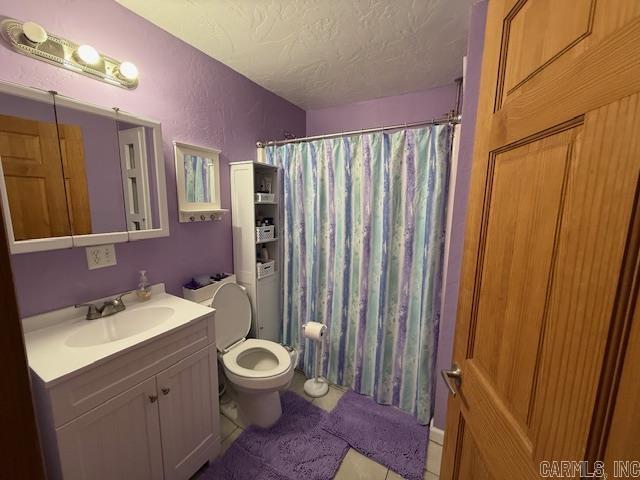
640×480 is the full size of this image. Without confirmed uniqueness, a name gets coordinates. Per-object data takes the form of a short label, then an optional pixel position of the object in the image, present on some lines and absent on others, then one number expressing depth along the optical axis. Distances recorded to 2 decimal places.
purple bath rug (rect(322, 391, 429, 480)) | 1.43
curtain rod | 1.47
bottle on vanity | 1.42
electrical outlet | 1.25
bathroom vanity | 0.88
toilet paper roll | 1.86
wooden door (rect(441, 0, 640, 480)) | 0.36
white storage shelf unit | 1.90
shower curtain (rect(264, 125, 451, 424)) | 1.62
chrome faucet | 1.23
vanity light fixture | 0.99
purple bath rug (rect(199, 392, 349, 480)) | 1.36
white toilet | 1.51
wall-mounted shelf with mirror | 1.58
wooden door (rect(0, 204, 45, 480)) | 0.33
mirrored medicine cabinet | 1.02
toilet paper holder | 1.87
